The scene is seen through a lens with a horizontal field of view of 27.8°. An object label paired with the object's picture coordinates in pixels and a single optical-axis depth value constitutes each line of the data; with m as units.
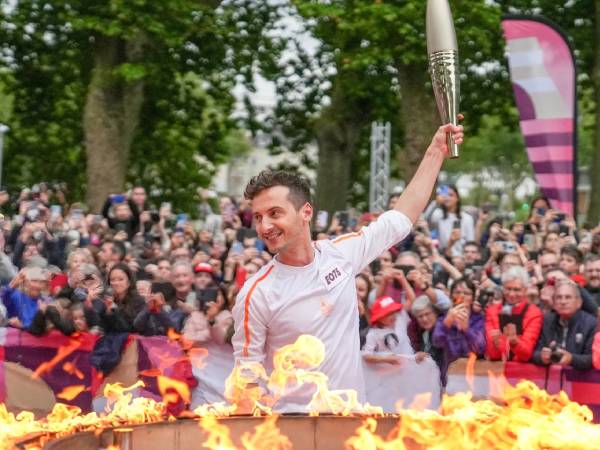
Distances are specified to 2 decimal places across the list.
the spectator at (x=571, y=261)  11.30
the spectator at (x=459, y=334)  9.20
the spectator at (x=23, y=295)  10.37
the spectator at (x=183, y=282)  10.27
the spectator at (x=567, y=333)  8.63
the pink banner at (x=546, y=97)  17.11
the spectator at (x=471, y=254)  12.69
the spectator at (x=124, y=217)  14.66
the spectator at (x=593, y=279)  10.31
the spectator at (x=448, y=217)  14.78
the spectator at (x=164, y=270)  10.70
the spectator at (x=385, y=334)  9.31
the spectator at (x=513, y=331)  8.89
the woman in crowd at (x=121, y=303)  9.62
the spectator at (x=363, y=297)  9.83
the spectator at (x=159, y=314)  9.59
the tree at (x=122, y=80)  22.00
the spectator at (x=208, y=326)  9.59
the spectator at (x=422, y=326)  9.51
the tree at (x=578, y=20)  23.66
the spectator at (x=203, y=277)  10.76
